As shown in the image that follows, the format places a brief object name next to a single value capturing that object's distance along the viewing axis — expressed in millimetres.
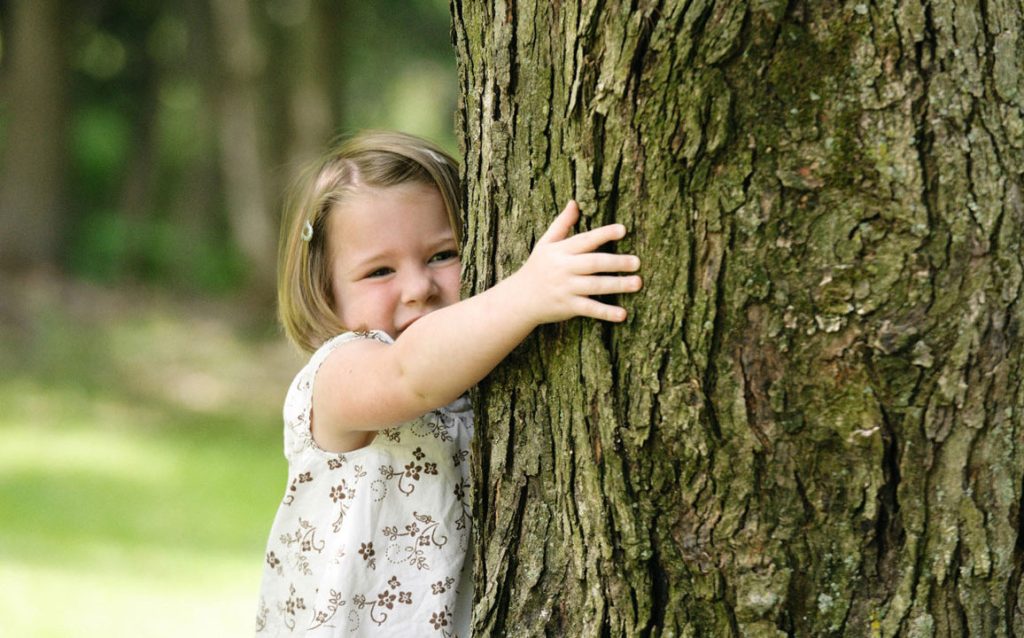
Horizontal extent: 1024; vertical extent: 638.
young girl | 4953
